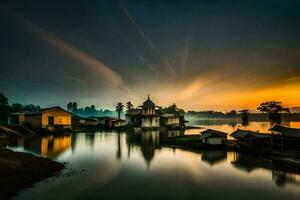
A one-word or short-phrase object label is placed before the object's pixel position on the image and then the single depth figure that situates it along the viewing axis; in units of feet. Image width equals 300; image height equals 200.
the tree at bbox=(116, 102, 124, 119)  495.82
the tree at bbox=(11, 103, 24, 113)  387.80
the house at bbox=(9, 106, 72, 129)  251.05
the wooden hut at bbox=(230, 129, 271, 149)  135.03
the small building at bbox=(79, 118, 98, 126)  370.53
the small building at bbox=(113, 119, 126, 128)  359.83
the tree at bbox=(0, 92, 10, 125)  258.57
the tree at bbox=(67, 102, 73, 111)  625.08
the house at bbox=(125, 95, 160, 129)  326.03
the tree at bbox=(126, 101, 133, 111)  506.07
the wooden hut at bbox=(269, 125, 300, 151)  114.42
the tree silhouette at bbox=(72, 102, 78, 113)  623.36
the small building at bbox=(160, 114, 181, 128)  359.21
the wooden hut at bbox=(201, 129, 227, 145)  147.85
